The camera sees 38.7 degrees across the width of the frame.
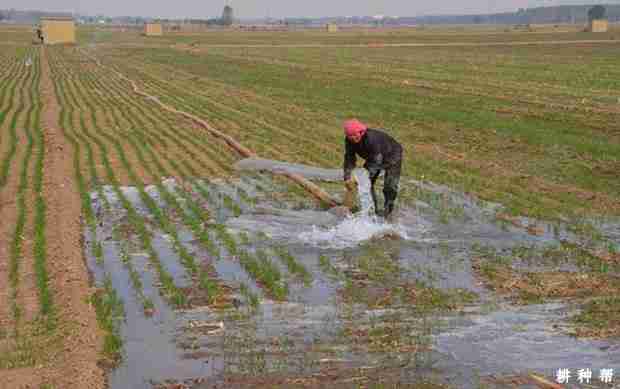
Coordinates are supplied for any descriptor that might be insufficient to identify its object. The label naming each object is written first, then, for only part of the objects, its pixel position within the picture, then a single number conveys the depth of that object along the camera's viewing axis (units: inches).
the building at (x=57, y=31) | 2972.4
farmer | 418.9
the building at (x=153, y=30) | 3978.8
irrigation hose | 504.7
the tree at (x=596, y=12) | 7047.2
